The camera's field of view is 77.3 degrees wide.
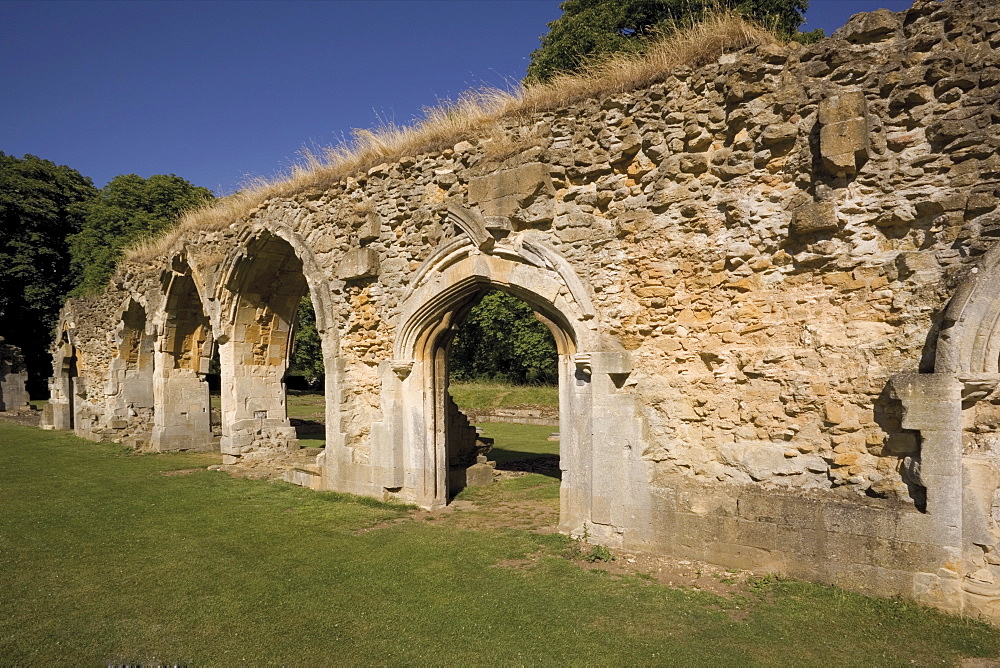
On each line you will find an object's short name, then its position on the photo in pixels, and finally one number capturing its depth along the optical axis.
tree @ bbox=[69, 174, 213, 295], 28.86
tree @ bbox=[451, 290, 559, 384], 26.52
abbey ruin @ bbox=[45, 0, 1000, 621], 4.46
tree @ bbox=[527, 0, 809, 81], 19.42
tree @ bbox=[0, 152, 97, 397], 29.55
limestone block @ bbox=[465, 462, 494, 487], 9.26
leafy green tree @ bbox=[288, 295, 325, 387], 31.50
